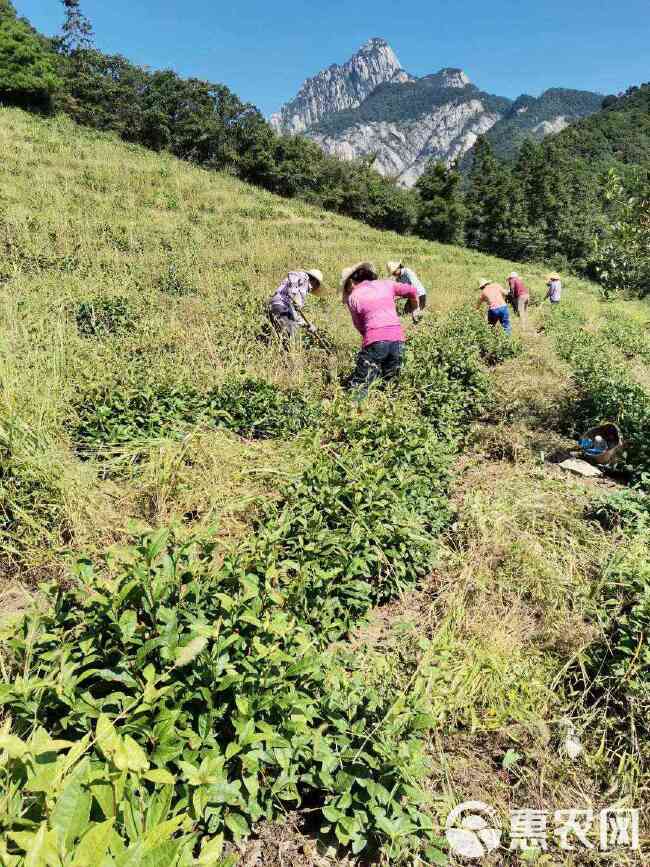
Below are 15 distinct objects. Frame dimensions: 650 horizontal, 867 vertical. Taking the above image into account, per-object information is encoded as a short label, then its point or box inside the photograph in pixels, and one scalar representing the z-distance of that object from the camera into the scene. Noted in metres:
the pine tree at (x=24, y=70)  24.88
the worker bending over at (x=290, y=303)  6.22
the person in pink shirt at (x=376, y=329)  5.04
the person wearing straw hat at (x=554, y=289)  14.22
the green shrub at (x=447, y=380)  4.68
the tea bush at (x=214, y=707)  1.49
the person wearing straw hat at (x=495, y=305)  8.43
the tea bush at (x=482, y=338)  6.49
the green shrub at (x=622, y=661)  2.07
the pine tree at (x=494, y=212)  49.28
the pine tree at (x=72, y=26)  38.00
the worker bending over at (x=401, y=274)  7.65
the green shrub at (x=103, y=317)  5.68
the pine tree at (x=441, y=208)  47.50
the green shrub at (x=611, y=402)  4.47
